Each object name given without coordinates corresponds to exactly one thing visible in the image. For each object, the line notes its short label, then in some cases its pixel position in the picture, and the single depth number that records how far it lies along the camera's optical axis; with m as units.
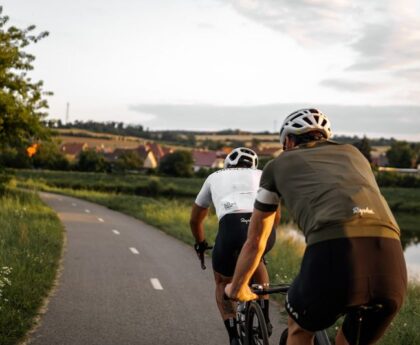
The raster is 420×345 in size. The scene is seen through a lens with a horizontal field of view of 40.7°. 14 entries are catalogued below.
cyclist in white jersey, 4.51
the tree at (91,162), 87.62
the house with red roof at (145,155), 134.88
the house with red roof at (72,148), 131.62
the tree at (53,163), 86.44
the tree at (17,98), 22.75
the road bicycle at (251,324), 3.63
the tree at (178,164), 88.81
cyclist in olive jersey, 2.40
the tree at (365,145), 96.65
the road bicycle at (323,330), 2.47
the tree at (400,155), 108.00
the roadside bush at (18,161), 79.86
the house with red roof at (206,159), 140.25
